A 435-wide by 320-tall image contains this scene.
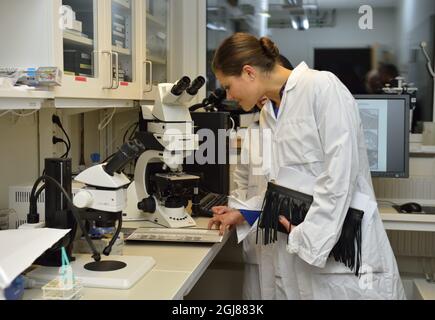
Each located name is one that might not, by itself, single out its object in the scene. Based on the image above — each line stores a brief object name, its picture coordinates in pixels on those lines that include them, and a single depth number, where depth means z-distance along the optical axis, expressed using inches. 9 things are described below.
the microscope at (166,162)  78.2
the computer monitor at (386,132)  99.7
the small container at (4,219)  66.9
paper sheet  44.5
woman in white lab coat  62.3
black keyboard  86.7
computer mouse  98.7
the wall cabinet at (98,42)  63.9
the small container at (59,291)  48.4
